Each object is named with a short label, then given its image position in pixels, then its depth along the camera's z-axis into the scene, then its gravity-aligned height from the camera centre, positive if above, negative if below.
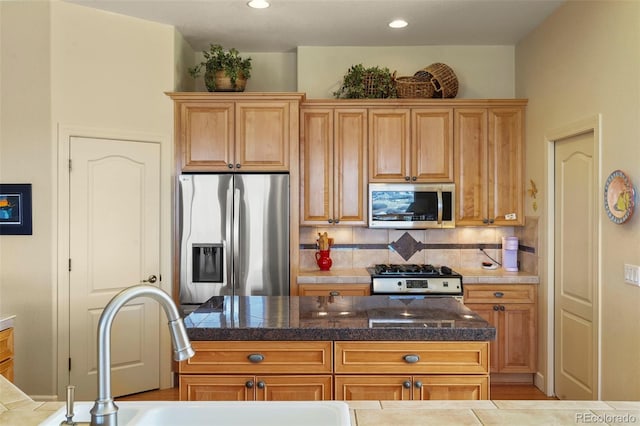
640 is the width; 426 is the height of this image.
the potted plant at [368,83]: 4.34 +1.12
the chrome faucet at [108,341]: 0.96 -0.26
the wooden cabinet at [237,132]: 4.08 +0.64
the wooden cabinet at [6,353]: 3.23 -0.97
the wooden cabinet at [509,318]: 4.05 -0.91
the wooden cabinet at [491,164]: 4.34 +0.40
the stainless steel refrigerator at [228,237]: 3.96 -0.23
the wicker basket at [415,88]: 4.35 +1.07
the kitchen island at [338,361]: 2.21 -0.70
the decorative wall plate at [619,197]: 2.75 +0.07
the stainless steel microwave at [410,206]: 4.30 +0.02
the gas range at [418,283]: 4.01 -0.62
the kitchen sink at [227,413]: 1.30 -0.55
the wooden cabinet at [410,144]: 4.34 +0.57
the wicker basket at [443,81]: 4.39 +1.15
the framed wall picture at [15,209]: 3.52 -0.01
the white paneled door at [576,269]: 3.24 -0.43
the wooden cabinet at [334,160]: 4.34 +0.43
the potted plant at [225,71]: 4.16 +1.17
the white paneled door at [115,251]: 3.69 -0.34
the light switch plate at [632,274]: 2.70 -0.37
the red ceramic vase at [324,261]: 4.43 -0.48
